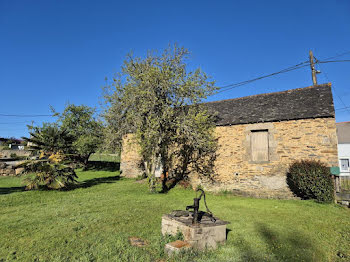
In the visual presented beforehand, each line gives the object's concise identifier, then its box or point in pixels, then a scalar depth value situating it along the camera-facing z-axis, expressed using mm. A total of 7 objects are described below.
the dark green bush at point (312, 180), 9539
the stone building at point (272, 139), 10742
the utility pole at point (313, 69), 17469
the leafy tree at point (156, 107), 10891
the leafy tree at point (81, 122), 24547
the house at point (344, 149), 22922
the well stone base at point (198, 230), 4375
